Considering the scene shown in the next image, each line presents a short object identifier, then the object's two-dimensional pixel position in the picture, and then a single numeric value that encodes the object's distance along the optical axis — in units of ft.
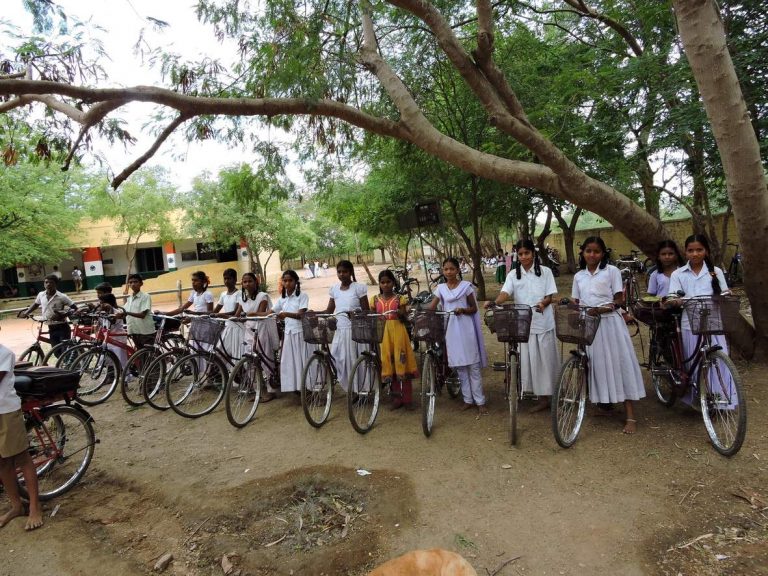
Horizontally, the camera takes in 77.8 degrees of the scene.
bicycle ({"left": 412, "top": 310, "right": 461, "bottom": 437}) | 14.12
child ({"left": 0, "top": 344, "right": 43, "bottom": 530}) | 10.82
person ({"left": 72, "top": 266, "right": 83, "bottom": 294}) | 89.61
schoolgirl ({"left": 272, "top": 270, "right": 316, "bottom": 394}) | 17.84
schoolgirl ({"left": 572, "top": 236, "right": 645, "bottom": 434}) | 13.32
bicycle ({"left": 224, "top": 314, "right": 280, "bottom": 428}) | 16.53
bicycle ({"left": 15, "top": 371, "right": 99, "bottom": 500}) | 12.09
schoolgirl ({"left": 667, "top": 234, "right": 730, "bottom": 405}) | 12.71
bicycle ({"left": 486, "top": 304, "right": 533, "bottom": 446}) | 12.89
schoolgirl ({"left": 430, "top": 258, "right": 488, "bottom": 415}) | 15.40
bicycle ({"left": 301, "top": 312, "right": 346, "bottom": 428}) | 15.65
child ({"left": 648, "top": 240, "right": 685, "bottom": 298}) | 14.76
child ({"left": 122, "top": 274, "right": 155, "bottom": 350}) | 22.16
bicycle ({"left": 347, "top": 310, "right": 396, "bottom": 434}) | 14.84
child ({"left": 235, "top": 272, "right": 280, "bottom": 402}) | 18.78
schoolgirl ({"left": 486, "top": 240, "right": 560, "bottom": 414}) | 14.70
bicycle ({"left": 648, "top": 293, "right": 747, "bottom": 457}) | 11.27
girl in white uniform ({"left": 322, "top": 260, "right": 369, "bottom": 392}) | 17.29
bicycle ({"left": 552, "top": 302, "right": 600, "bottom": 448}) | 12.27
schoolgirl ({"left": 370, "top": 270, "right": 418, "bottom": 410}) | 15.92
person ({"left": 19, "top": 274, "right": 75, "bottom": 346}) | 23.82
